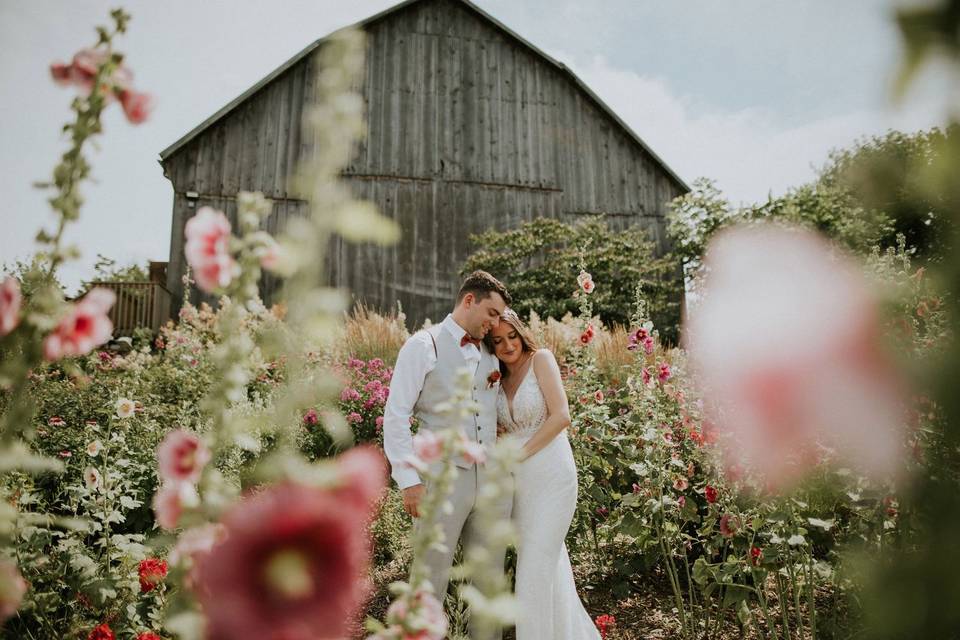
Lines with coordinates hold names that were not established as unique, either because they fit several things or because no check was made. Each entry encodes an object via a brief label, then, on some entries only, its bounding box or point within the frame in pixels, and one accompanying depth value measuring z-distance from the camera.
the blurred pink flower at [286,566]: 0.57
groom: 3.02
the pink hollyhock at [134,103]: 0.96
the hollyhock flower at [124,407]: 3.13
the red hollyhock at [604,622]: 3.02
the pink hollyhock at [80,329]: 0.89
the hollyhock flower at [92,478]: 2.64
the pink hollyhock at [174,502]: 0.76
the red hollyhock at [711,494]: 3.00
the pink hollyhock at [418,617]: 0.95
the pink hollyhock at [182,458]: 0.80
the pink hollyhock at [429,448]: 1.12
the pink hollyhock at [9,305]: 0.83
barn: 12.10
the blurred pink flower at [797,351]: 0.52
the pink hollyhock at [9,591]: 0.67
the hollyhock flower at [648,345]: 3.69
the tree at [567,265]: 12.12
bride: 2.95
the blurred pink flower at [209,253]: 0.82
